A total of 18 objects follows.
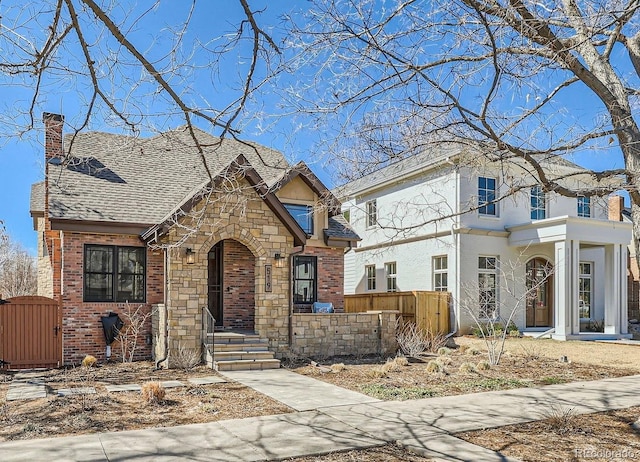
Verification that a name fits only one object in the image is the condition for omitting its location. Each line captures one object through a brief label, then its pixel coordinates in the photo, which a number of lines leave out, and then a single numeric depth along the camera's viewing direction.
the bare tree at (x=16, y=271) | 31.92
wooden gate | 12.16
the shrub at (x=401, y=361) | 12.16
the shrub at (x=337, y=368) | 11.47
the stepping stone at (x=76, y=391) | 8.88
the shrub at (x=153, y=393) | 8.09
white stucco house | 18.20
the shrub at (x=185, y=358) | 11.81
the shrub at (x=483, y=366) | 11.65
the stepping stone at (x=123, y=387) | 9.40
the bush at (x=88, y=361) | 12.04
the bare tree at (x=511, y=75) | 6.27
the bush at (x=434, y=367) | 11.18
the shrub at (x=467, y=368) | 11.24
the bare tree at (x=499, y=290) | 18.28
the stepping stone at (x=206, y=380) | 10.08
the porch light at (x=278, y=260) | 13.45
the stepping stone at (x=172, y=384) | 9.64
